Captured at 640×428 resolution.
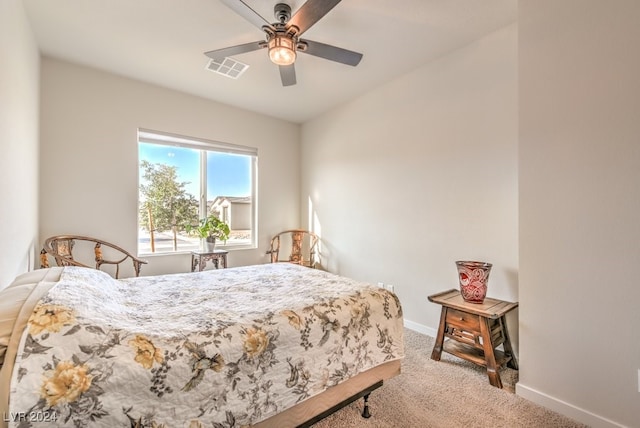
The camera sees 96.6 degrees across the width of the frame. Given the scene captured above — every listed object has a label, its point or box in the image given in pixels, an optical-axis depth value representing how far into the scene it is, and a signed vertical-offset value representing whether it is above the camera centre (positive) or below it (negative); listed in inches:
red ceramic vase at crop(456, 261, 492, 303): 84.7 -19.3
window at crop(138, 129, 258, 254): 134.6 +14.4
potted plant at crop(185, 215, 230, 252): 139.3 -6.7
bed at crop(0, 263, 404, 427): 32.9 -19.4
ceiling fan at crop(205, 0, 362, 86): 65.9 +47.7
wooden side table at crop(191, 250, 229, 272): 134.6 -19.9
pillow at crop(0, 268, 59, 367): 33.5 -11.8
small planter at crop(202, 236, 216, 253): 139.1 -12.8
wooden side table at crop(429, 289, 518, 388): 78.2 -34.2
